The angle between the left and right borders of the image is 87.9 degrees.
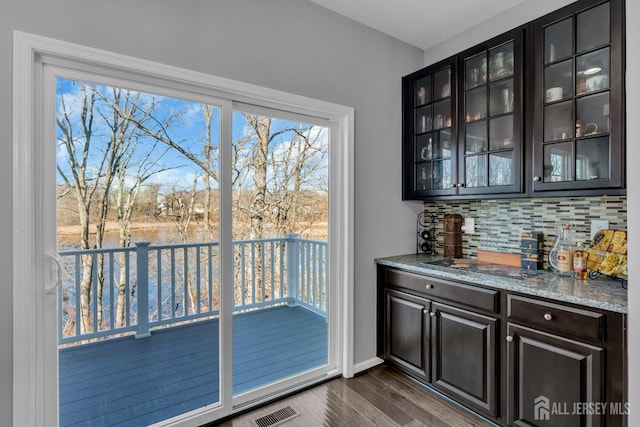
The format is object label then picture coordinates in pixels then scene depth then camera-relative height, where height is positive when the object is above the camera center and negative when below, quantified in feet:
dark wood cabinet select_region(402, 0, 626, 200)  5.90 +2.11
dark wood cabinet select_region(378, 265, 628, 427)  5.20 -2.69
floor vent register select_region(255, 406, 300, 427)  6.81 -4.33
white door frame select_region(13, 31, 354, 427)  5.01 -0.20
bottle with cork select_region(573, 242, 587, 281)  6.38 -1.04
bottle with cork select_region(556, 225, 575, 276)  6.75 -0.88
